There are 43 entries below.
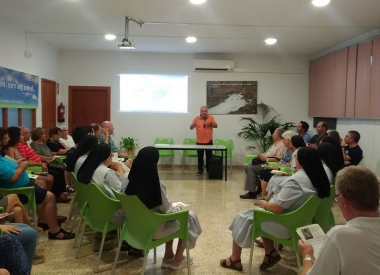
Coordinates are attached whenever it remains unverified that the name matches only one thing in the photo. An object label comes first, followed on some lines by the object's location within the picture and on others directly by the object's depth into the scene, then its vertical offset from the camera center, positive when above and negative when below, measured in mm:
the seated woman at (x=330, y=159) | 3565 -403
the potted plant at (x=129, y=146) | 7875 -684
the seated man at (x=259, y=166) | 5543 -776
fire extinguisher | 8250 +58
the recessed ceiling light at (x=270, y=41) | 6719 +1552
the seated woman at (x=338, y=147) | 3654 -320
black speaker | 7031 -1020
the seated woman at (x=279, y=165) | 4893 -647
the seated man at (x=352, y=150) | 5137 -435
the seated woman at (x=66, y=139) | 5954 -429
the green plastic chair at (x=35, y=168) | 4539 -719
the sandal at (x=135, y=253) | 3258 -1290
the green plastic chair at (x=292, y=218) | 2590 -761
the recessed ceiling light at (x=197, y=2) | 4461 +1503
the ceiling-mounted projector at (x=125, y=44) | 5510 +1143
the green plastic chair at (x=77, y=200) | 3215 -866
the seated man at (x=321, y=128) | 6316 -142
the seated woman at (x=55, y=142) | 5594 -452
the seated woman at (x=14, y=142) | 4043 -336
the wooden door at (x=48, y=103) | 7356 +254
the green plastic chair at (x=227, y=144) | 7738 -596
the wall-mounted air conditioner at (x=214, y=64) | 8297 +1284
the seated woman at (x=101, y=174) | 3074 -526
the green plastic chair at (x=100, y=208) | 2881 -790
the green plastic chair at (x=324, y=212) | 2895 -772
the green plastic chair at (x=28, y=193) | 3391 -791
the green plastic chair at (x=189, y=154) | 7891 -832
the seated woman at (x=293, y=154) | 4129 -434
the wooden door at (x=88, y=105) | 8484 +246
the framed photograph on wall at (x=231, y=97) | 8508 +532
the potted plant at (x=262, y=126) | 8297 -177
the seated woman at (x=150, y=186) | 2557 -521
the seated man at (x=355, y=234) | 1411 -466
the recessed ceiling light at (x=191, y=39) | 6680 +1538
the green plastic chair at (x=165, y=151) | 7902 -784
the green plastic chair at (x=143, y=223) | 2523 -805
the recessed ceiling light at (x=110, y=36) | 6547 +1520
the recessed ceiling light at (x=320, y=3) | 4420 +1523
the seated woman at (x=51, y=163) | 4984 -706
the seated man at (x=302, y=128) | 6812 -163
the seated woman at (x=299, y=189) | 2660 -534
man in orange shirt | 7785 -232
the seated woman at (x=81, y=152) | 3691 -402
